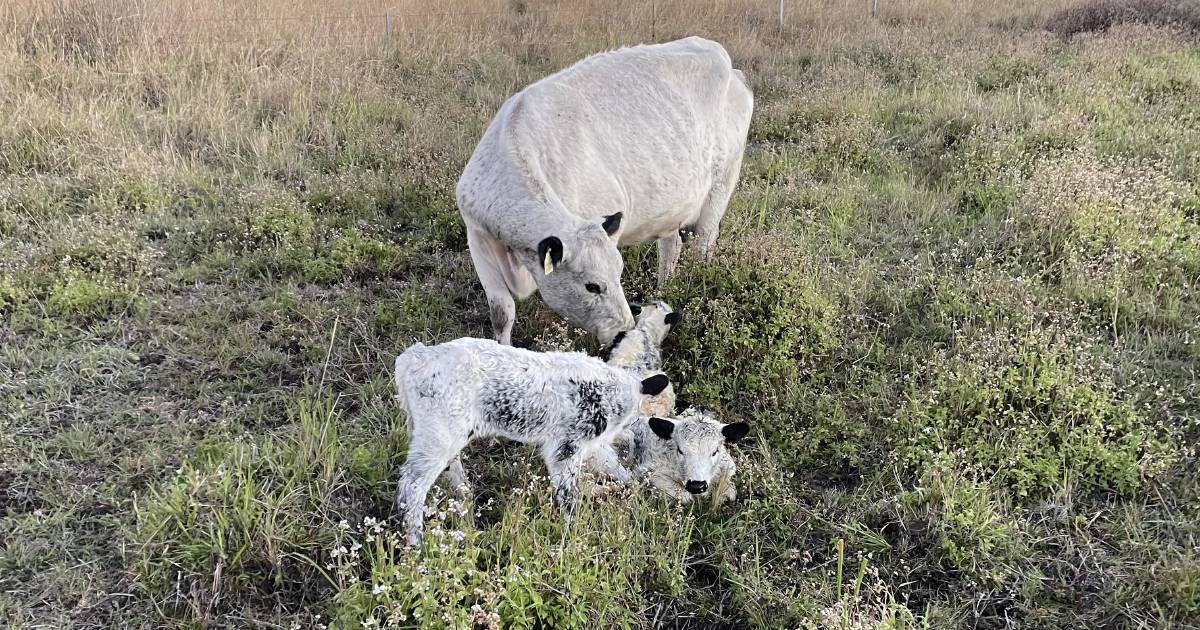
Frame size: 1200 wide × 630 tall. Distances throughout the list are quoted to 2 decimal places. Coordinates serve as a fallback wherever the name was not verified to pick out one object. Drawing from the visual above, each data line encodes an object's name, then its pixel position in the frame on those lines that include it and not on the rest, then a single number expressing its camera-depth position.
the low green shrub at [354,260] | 6.48
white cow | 5.07
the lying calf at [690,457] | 4.21
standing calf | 3.79
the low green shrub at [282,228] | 6.83
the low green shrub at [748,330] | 5.32
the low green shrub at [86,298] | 5.69
